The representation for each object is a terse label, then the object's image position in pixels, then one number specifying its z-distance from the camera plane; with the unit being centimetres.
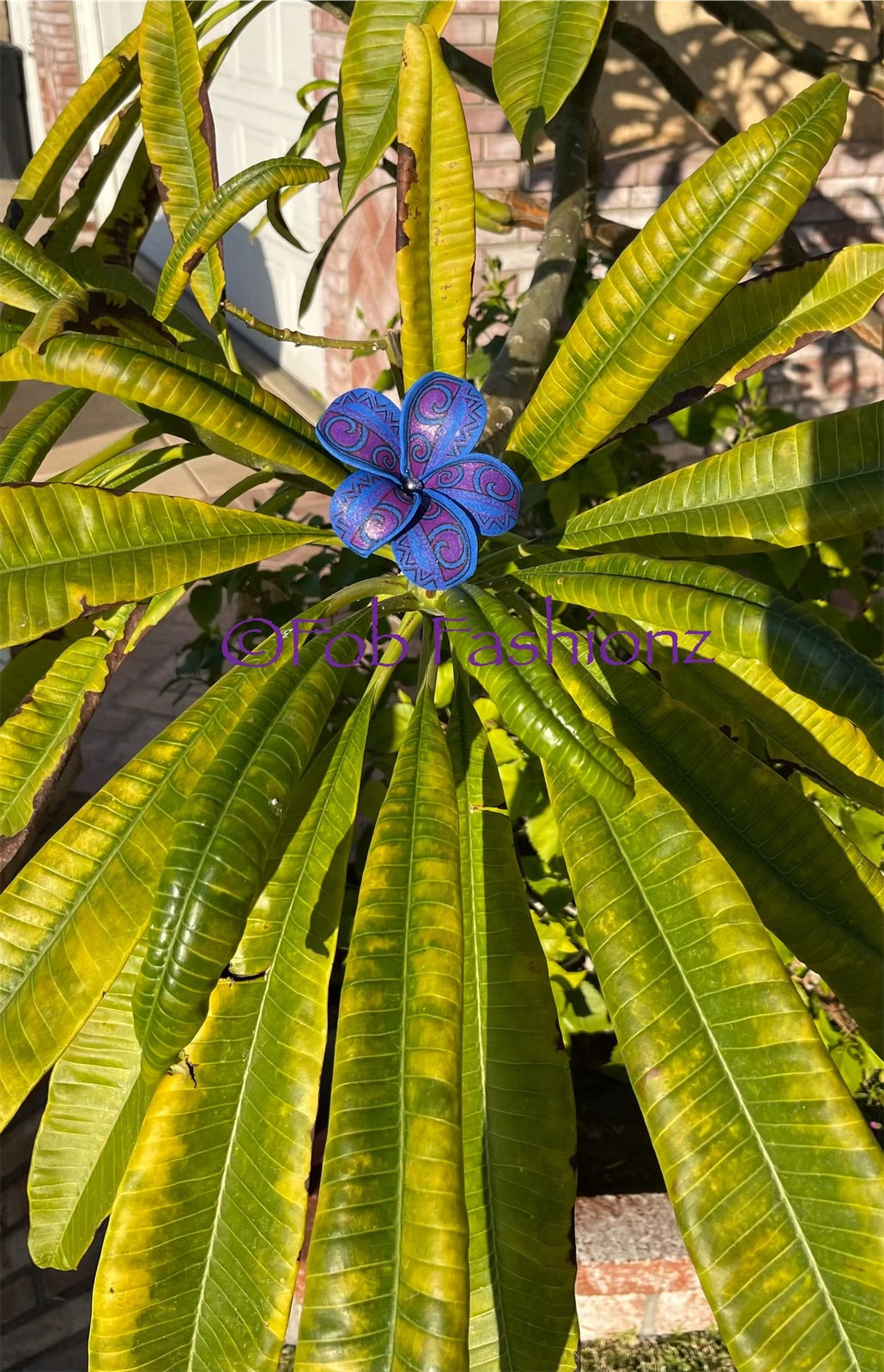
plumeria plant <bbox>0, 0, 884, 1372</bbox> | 60
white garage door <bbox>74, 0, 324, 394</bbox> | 403
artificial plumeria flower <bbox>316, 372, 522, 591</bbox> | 84
